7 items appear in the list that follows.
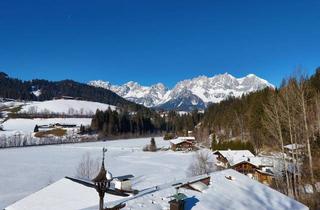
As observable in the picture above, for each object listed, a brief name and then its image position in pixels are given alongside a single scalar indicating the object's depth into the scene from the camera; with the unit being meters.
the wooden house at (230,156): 38.66
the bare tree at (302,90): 21.83
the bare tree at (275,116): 23.80
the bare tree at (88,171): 32.89
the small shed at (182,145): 73.70
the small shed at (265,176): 32.31
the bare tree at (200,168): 32.21
